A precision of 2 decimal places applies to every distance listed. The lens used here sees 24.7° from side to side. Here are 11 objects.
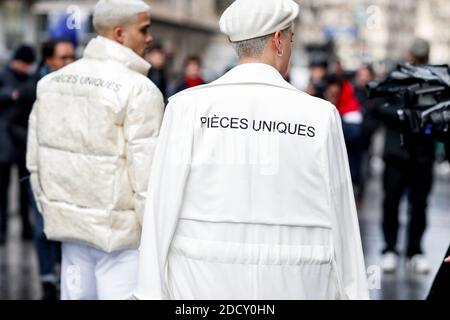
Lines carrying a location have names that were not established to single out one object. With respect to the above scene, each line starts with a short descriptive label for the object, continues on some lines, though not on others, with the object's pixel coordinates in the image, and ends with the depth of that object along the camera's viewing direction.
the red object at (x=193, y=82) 13.19
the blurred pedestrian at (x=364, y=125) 14.32
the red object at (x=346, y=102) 11.47
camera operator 9.16
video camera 4.89
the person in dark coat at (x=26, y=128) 7.44
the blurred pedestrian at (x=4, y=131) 10.61
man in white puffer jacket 4.79
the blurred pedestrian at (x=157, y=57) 11.64
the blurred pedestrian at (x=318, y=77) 11.71
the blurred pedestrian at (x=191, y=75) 13.27
